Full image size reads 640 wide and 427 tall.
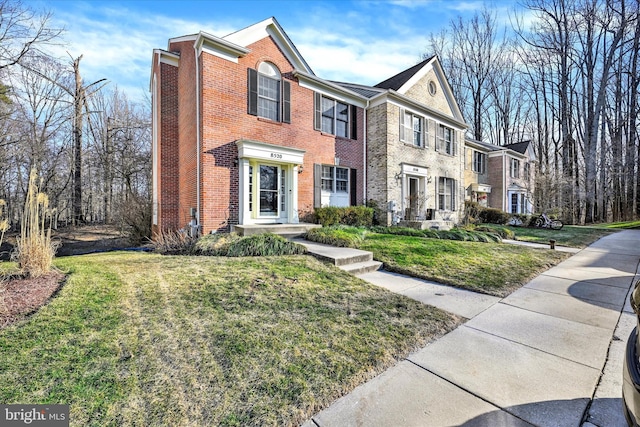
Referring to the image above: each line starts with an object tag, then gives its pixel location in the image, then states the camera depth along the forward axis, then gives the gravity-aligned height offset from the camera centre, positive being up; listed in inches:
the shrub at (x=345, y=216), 423.8 -9.5
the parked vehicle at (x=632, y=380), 51.4 -32.3
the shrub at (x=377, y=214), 508.1 -7.9
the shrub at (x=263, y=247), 257.6 -34.7
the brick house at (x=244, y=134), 346.0 +109.0
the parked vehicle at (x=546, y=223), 584.4 -29.5
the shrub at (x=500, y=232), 432.1 -35.1
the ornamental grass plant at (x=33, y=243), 161.3 -19.0
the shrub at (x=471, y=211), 652.3 -3.5
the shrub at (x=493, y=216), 744.3 -17.6
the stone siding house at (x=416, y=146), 510.6 +127.9
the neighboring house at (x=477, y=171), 816.9 +116.4
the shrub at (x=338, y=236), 294.5 -29.1
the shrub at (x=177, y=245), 291.3 -37.5
